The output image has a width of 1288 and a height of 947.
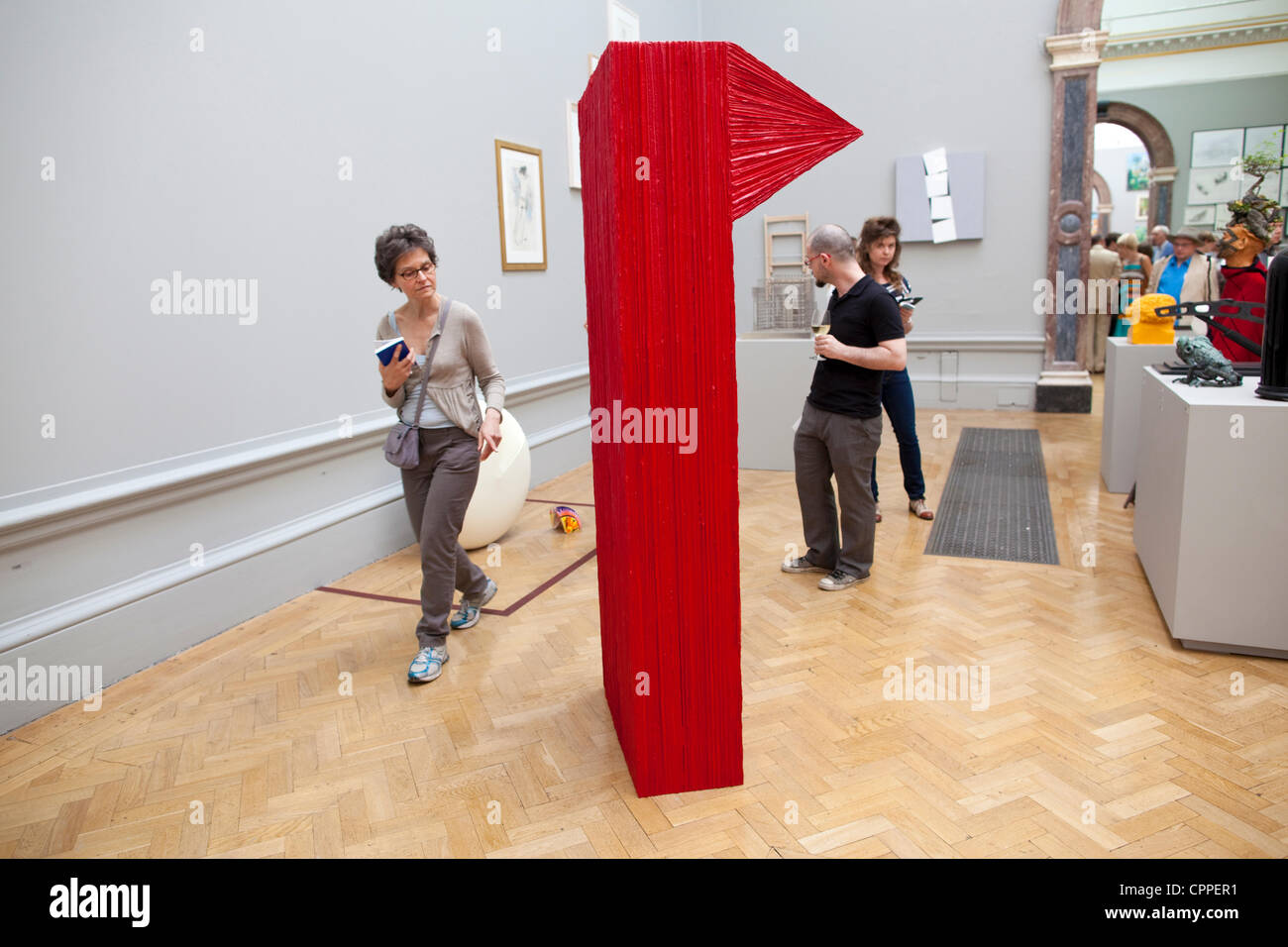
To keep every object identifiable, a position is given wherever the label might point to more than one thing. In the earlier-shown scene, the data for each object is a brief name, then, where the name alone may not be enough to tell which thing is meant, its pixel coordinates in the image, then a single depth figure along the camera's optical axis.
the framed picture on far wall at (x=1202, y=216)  14.85
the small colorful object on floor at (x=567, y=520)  5.38
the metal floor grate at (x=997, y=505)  4.76
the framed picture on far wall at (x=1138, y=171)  18.42
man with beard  3.98
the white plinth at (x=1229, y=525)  3.16
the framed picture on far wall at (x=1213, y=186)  14.61
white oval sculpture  4.93
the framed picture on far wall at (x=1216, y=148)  14.55
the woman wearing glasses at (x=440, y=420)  3.36
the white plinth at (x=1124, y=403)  5.39
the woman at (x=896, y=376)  4.87
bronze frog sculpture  3.59
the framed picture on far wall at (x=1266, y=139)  14.27
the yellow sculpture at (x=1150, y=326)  5.31
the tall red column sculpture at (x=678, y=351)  2.29
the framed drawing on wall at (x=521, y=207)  6.19
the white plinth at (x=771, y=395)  6.56
